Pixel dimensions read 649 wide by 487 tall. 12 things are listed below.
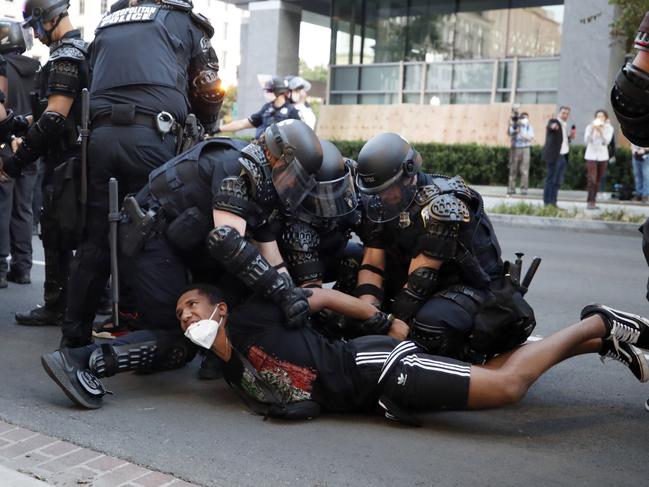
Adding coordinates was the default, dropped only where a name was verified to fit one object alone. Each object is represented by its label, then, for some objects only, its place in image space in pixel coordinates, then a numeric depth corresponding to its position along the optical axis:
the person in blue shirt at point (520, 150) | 17.09
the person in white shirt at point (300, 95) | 11.00
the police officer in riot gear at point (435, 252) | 4.00
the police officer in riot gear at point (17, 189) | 6.63
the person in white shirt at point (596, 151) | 14.55
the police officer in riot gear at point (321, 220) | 4.08
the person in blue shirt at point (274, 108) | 10.65
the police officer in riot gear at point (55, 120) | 4.76
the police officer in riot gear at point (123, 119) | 4.54
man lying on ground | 3.58
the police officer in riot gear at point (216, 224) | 3.69
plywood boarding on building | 21.83
